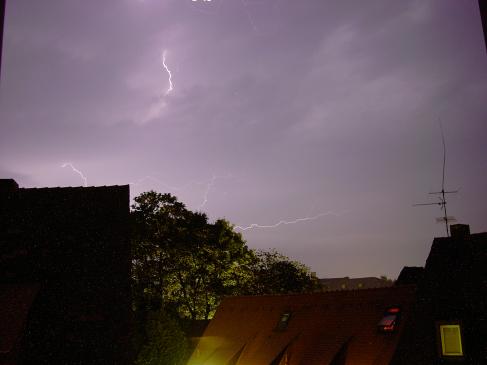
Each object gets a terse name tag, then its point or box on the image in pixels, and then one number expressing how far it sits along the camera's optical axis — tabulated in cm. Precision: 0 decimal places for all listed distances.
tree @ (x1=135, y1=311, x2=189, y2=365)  2658
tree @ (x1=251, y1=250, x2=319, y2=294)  5319
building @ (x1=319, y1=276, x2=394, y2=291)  16962
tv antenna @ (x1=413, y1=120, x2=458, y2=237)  2267
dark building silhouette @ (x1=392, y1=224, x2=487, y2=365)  1708
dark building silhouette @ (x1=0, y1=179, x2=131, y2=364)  1927
